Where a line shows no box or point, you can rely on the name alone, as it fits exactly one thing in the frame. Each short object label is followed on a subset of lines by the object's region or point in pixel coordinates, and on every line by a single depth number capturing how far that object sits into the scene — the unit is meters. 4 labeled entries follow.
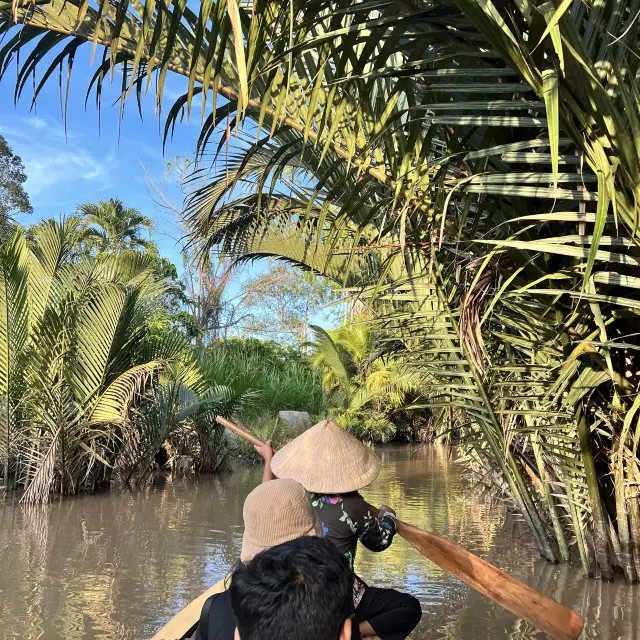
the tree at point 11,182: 34.25
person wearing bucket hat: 1.80
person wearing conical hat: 2.58
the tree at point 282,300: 41.19
